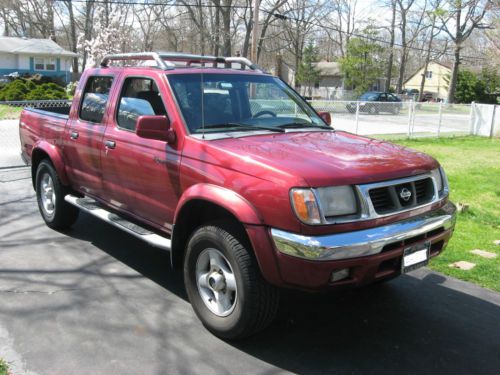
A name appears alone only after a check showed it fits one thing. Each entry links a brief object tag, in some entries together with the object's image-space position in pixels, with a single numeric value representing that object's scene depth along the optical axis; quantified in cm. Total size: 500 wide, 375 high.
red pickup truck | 323
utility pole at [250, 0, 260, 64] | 2308
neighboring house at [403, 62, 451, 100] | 8156
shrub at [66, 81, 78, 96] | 3700
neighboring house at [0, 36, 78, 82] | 4591
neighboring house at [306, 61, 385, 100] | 6795
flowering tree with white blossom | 3247
